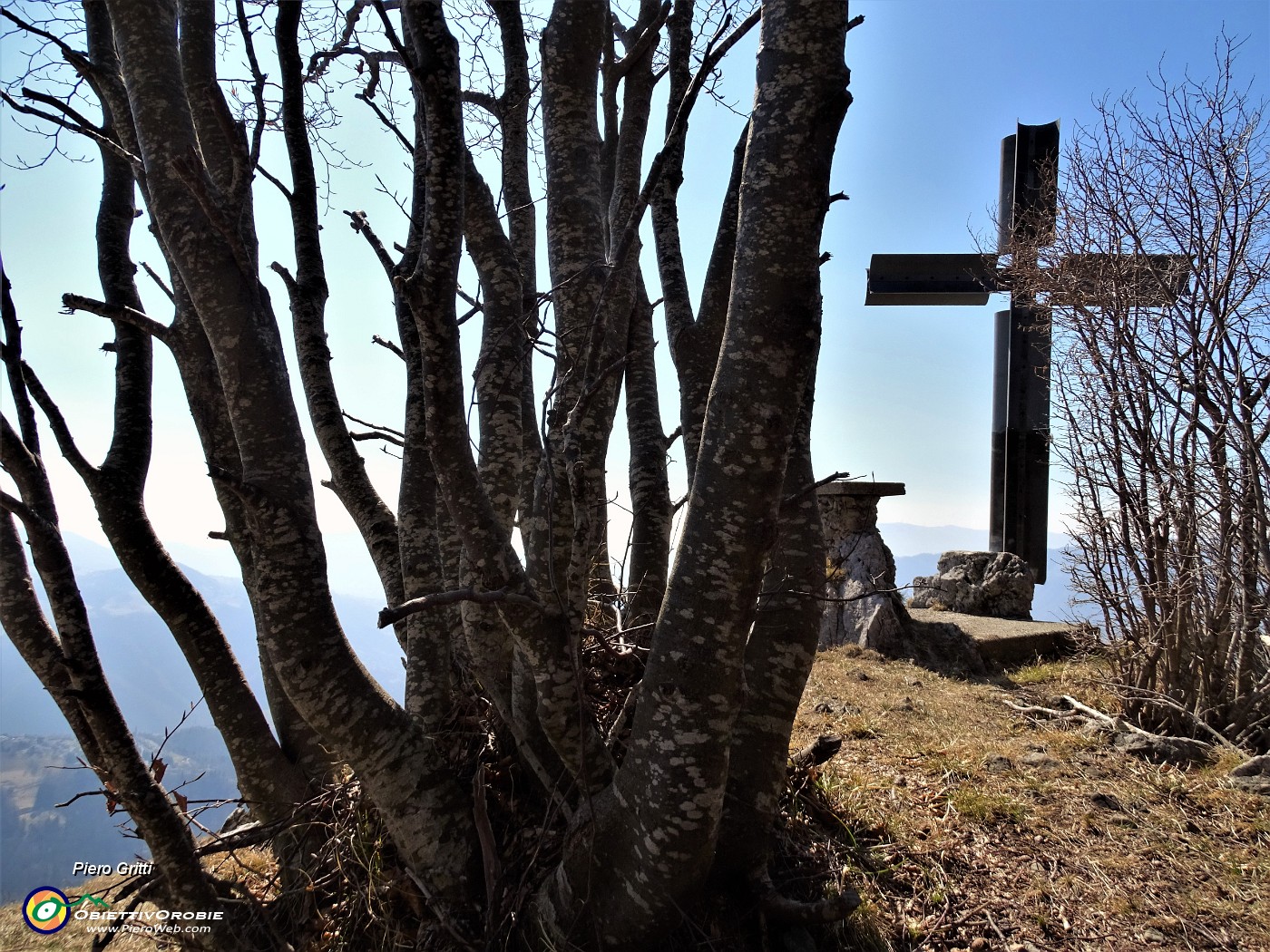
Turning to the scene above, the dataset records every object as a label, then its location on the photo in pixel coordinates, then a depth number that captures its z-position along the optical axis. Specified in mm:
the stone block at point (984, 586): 7707
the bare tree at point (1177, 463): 4176
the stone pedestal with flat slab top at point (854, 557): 7023
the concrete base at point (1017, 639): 6516
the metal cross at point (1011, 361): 7605
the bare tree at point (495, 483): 1856
